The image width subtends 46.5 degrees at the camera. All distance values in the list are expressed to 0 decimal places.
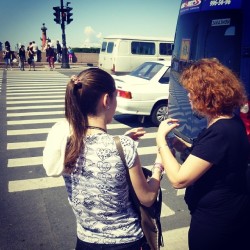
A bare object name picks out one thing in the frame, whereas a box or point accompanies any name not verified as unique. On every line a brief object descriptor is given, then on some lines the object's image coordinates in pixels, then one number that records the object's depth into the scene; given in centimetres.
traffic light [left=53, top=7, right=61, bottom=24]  2370
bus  379
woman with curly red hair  183
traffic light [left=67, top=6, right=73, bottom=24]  2380
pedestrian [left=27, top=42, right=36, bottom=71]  2283
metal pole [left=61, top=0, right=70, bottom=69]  2436
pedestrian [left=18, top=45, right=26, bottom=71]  2212
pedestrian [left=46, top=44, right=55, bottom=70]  2417
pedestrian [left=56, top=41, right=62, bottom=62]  2908
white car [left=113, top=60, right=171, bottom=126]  774
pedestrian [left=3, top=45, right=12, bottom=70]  2352
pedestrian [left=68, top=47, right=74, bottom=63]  3091
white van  1562
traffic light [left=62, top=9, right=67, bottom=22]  2389
